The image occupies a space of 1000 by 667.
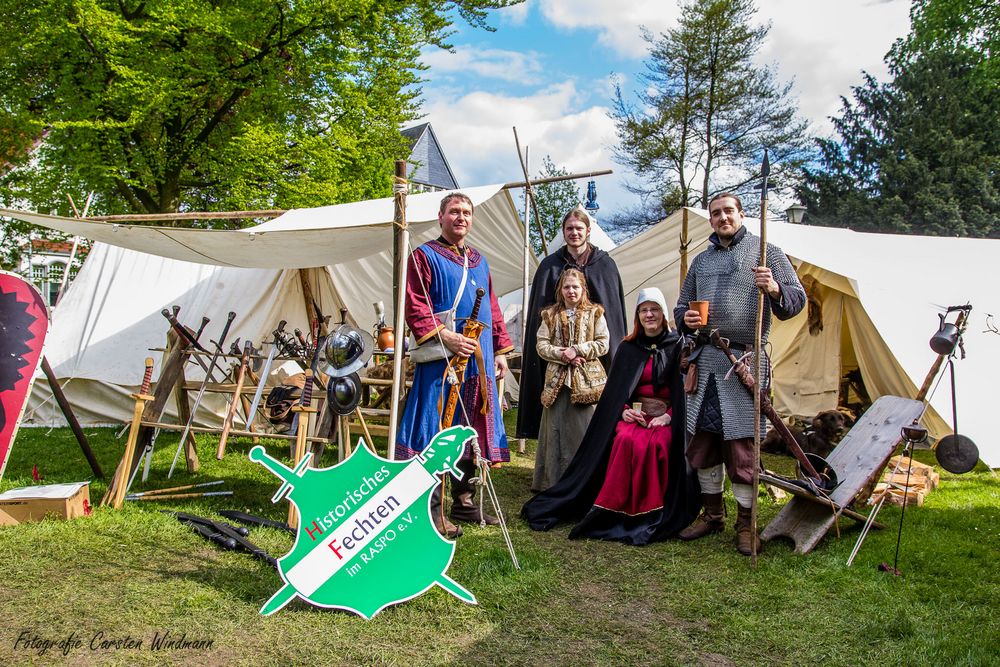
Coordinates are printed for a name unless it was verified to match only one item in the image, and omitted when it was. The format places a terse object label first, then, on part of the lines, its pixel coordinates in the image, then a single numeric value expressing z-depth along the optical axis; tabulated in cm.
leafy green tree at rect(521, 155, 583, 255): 1970
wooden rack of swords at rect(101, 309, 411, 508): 333
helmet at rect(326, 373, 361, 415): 304
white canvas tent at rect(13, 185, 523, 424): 612
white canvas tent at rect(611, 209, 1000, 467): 482
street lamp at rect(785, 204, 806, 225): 697
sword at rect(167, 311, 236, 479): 350
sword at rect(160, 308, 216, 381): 372
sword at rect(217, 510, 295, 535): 320
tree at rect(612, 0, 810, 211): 1750
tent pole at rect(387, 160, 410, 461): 264
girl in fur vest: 376
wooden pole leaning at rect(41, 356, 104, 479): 363
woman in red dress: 326
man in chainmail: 295
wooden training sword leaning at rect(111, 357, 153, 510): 349
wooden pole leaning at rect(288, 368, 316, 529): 320
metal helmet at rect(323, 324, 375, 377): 294
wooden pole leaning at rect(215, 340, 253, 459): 325
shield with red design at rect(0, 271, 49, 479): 317
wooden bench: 296
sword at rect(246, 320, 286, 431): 350
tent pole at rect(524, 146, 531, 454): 557
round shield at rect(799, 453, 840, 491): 301
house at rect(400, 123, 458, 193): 2816
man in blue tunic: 304
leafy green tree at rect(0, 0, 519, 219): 723
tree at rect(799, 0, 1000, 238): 1628
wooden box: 323
